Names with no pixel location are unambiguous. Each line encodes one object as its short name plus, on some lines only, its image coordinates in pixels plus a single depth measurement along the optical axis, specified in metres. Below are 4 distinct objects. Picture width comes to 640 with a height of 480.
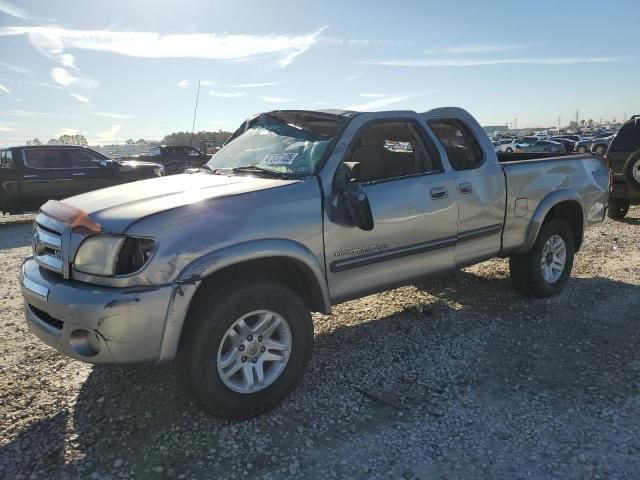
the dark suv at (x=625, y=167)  8.65
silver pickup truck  2.64
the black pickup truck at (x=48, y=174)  10.68
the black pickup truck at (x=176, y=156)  22.08
